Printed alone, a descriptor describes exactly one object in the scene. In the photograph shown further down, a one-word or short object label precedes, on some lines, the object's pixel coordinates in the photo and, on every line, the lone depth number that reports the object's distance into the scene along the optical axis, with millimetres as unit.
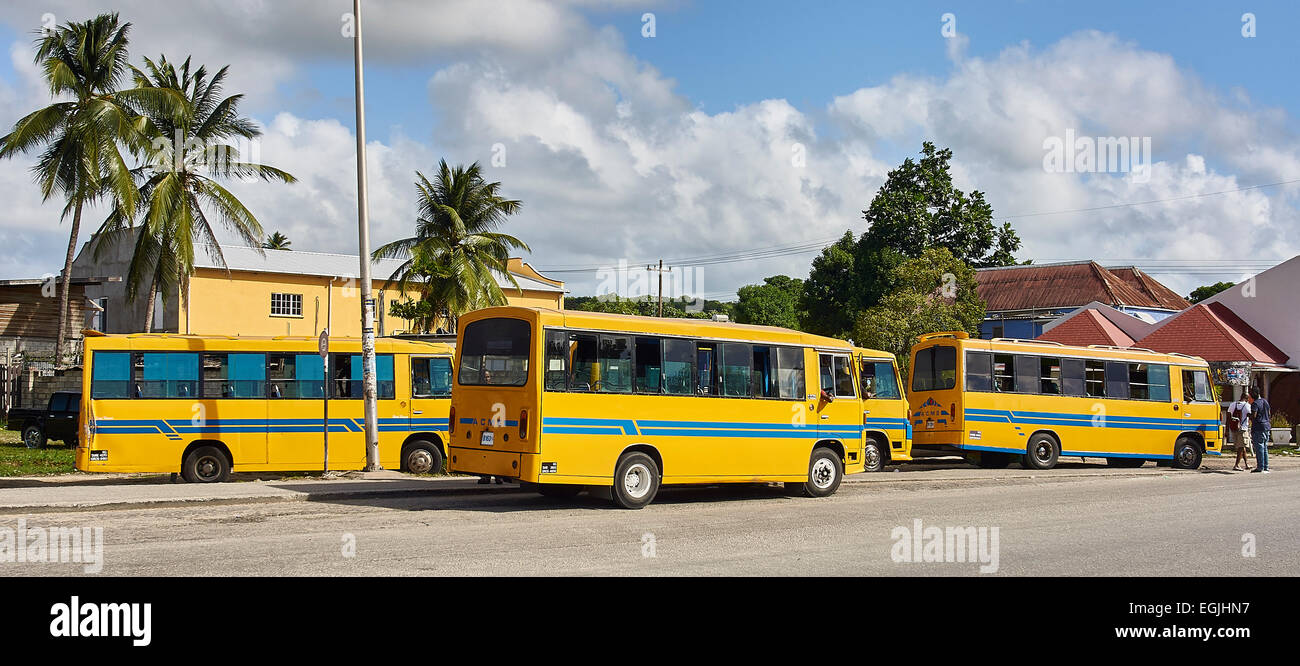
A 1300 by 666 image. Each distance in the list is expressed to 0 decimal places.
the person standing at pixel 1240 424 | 25453
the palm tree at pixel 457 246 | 37438
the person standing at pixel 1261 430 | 23703
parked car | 27234
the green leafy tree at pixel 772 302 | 102625
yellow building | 46531
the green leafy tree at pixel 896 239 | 57656
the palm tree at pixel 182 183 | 29125
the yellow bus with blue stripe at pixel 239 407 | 16891
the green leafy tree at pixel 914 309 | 34625
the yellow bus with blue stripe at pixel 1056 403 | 23062
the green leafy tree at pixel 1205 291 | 81125
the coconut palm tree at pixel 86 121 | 27828
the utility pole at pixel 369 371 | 17625
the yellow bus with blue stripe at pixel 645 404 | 13273
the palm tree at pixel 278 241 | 78138
